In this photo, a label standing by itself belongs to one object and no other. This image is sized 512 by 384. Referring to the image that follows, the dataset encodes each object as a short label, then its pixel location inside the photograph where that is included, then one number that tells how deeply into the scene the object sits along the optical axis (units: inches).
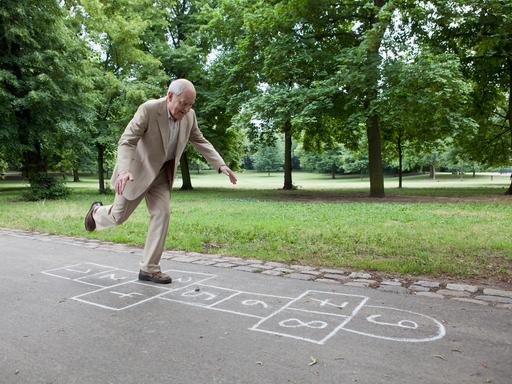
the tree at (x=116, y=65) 813.2
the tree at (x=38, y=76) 636.7
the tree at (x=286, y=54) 657.6
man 183.2
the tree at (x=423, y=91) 570.6
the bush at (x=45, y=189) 695.7
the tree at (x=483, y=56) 596.1
